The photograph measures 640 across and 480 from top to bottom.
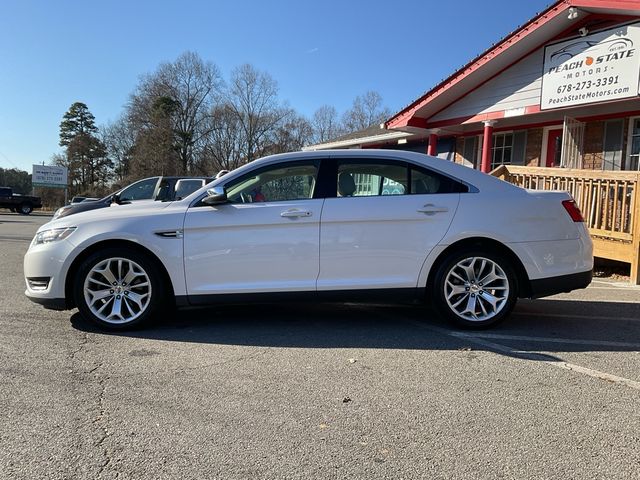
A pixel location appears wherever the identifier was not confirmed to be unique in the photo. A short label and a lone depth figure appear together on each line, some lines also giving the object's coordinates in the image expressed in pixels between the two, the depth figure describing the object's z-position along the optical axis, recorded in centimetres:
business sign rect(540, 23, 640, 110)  945
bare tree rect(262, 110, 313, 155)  5662
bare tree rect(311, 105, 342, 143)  5862
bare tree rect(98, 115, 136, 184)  6187
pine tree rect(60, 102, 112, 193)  6053
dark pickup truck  3247
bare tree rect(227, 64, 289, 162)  5775
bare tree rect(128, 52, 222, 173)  5534
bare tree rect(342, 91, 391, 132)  5725
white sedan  464
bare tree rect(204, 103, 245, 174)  5766
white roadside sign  4672
